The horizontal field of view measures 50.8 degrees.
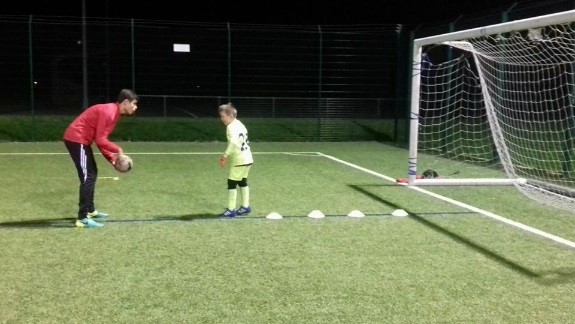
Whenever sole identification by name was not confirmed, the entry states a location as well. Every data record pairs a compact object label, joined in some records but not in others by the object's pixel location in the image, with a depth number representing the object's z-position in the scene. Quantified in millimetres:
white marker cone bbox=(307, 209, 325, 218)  8070
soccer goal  9922
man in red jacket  7363
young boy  7980
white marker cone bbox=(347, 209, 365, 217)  8141
